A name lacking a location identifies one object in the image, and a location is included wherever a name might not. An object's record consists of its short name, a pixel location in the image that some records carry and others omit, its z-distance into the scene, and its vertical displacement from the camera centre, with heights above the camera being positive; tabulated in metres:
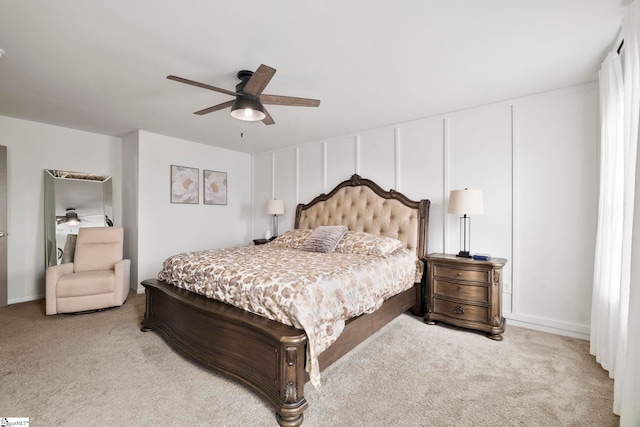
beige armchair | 3.37 -0.82
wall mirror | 4.14 +0.03
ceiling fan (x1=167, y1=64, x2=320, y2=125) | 2.36 +1.00
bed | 1.76 -0.92
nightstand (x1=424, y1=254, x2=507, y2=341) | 2.90 -0.86
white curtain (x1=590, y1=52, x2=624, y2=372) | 2.07 -0.06
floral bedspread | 1.88 -0.58
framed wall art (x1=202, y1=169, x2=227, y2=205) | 5.33 +0.45
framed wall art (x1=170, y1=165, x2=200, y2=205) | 4.86 +0.45
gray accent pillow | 3.61 -0.36
